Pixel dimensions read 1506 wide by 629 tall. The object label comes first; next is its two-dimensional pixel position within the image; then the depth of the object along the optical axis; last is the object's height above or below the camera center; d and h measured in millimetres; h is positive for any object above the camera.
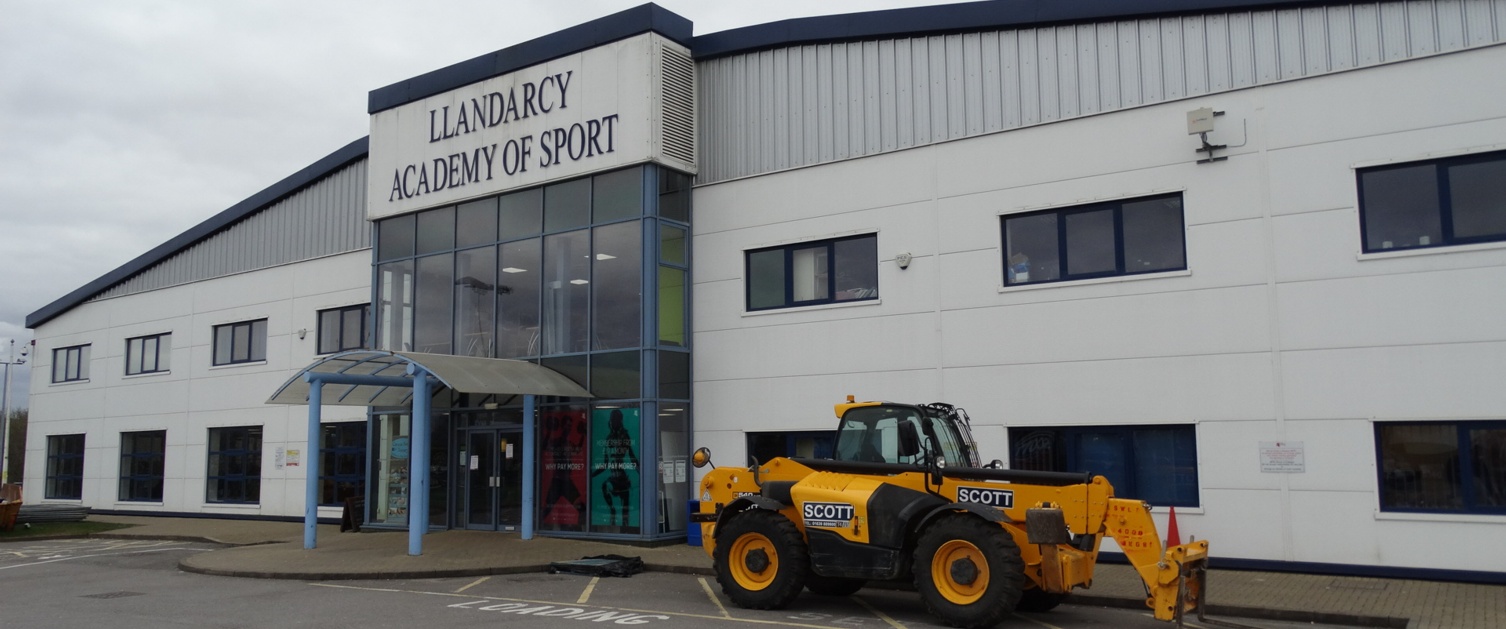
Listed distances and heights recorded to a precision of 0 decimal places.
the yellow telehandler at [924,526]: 9969 -779
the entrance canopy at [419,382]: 16703 +1088
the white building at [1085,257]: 12906 +2636
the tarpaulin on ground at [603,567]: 14695 -1573
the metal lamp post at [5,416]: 33750 +1169
